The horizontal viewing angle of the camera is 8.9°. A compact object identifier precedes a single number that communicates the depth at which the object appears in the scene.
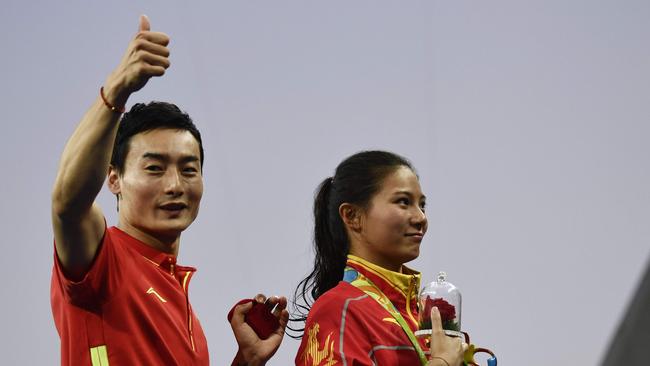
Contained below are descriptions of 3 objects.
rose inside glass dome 6.56
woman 6.55
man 6.16
